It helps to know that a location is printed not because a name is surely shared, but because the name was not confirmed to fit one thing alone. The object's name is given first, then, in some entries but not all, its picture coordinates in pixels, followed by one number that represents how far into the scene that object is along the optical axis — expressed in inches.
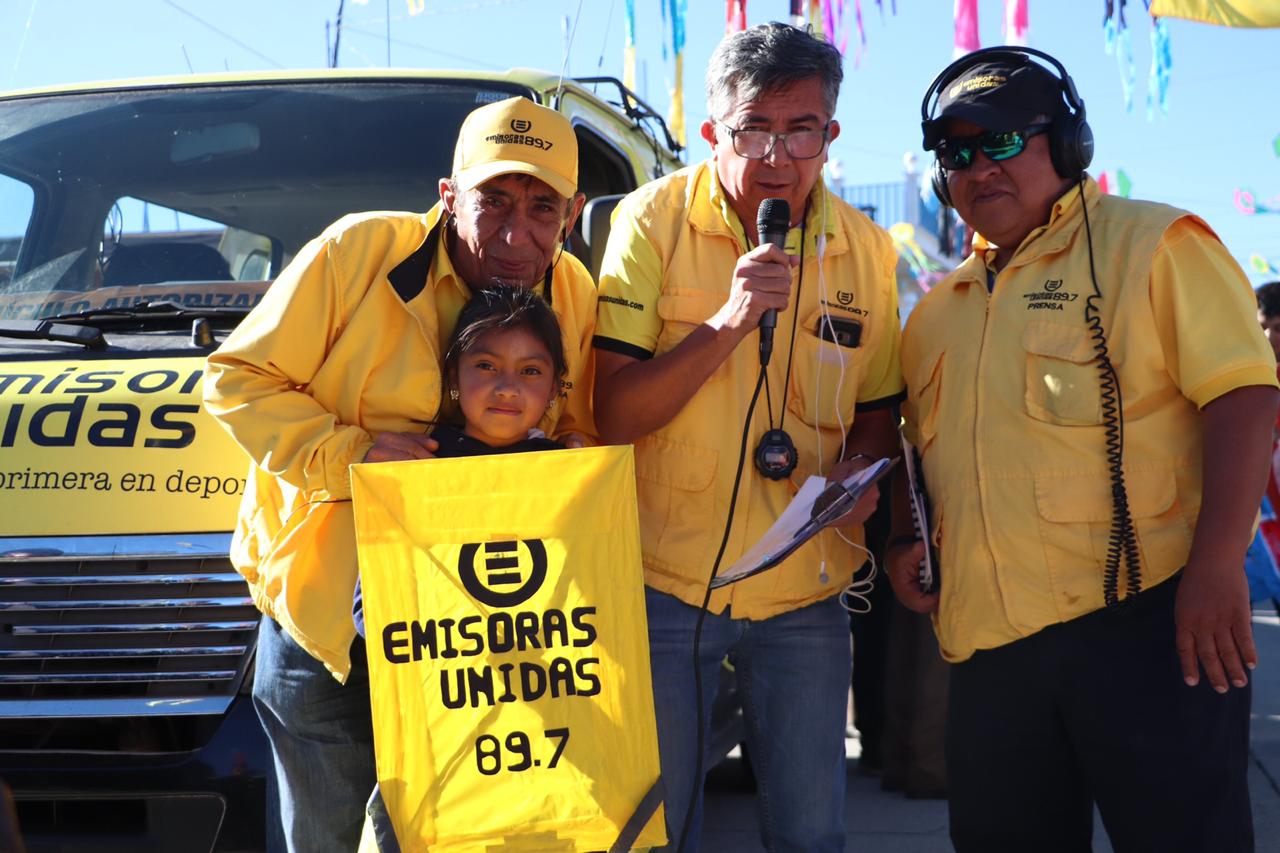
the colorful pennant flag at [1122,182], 842.8
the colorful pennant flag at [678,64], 391.2
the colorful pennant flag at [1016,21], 403.2
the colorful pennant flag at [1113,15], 326.0
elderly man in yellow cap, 97.1
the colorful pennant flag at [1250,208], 784.9
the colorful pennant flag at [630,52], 388.2
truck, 114.4
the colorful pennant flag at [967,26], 405.4
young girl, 101.3
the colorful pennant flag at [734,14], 398.3
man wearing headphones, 100.2
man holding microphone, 108.7
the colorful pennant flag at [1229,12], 253.3
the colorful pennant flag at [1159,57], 449.4
